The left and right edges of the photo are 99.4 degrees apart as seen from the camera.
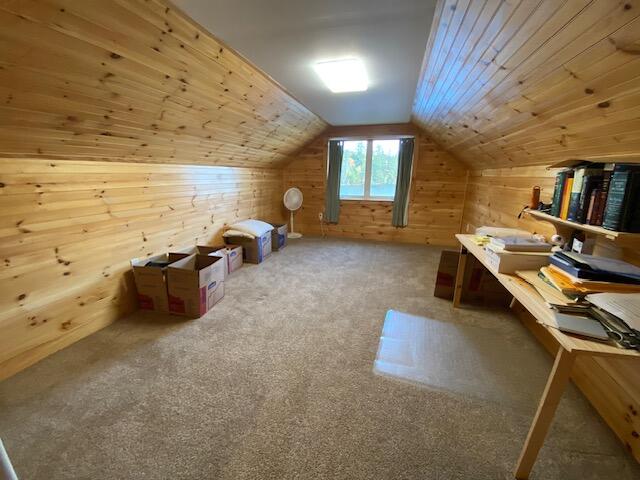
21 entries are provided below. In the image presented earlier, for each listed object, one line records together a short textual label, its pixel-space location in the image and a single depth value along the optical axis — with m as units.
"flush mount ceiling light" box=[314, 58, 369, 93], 2.17
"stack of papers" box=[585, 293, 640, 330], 0.97
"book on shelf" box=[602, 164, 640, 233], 1.22
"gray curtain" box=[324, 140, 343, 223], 5.11
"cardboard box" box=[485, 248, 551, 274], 1.66
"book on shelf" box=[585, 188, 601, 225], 1.44
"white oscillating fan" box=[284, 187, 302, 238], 4.89
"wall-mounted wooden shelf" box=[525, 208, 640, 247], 1.27
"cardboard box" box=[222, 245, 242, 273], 3.43
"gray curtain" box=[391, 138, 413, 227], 4.77
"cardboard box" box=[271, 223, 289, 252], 4.41
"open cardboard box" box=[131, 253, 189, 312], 2.37
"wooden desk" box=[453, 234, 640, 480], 0.93
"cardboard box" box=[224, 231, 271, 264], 3.79
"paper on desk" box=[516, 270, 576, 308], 1.24
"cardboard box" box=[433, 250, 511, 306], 2.70
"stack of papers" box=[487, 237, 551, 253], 1.70
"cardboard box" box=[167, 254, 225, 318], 2.31
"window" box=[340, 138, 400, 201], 5.05
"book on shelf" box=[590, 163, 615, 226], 1.38
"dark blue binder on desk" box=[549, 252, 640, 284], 1.23
